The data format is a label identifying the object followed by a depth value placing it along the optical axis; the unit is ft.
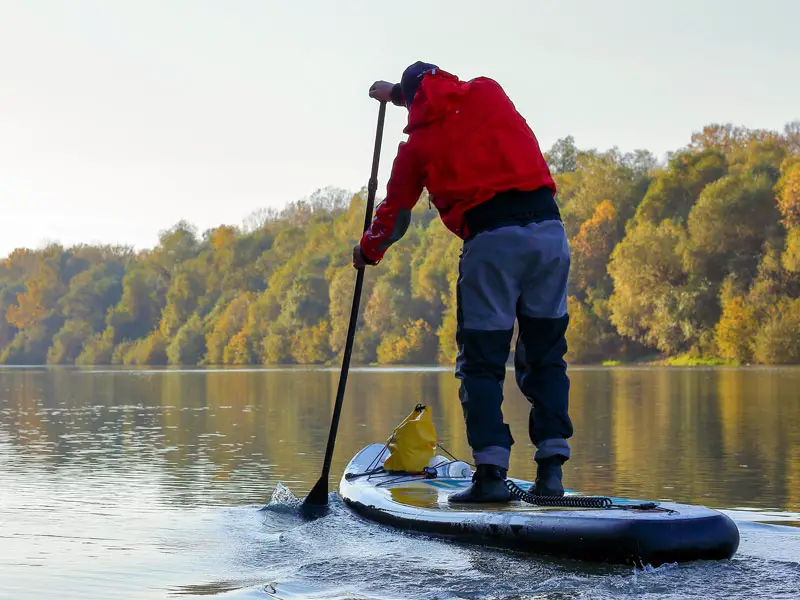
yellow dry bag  24.32
